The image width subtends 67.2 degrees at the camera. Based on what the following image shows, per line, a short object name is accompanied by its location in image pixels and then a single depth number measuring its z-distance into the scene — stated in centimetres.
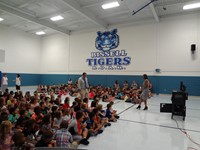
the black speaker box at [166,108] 550
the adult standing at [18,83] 1097
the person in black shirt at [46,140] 233
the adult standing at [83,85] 736
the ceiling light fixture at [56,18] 1134
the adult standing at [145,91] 641
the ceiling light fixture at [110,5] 907
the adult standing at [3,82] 1055
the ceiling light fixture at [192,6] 903
